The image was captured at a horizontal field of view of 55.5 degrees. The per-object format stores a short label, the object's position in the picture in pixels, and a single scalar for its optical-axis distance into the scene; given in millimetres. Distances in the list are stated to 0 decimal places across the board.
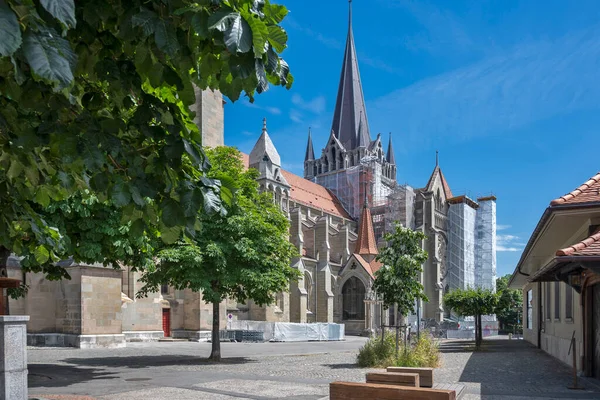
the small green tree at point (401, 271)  18344
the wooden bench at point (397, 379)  7875
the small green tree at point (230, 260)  19406
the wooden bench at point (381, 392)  6715
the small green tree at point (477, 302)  31438
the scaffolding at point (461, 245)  74062
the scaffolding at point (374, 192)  72062
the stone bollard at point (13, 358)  6855
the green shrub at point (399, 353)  16656
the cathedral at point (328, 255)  26016
